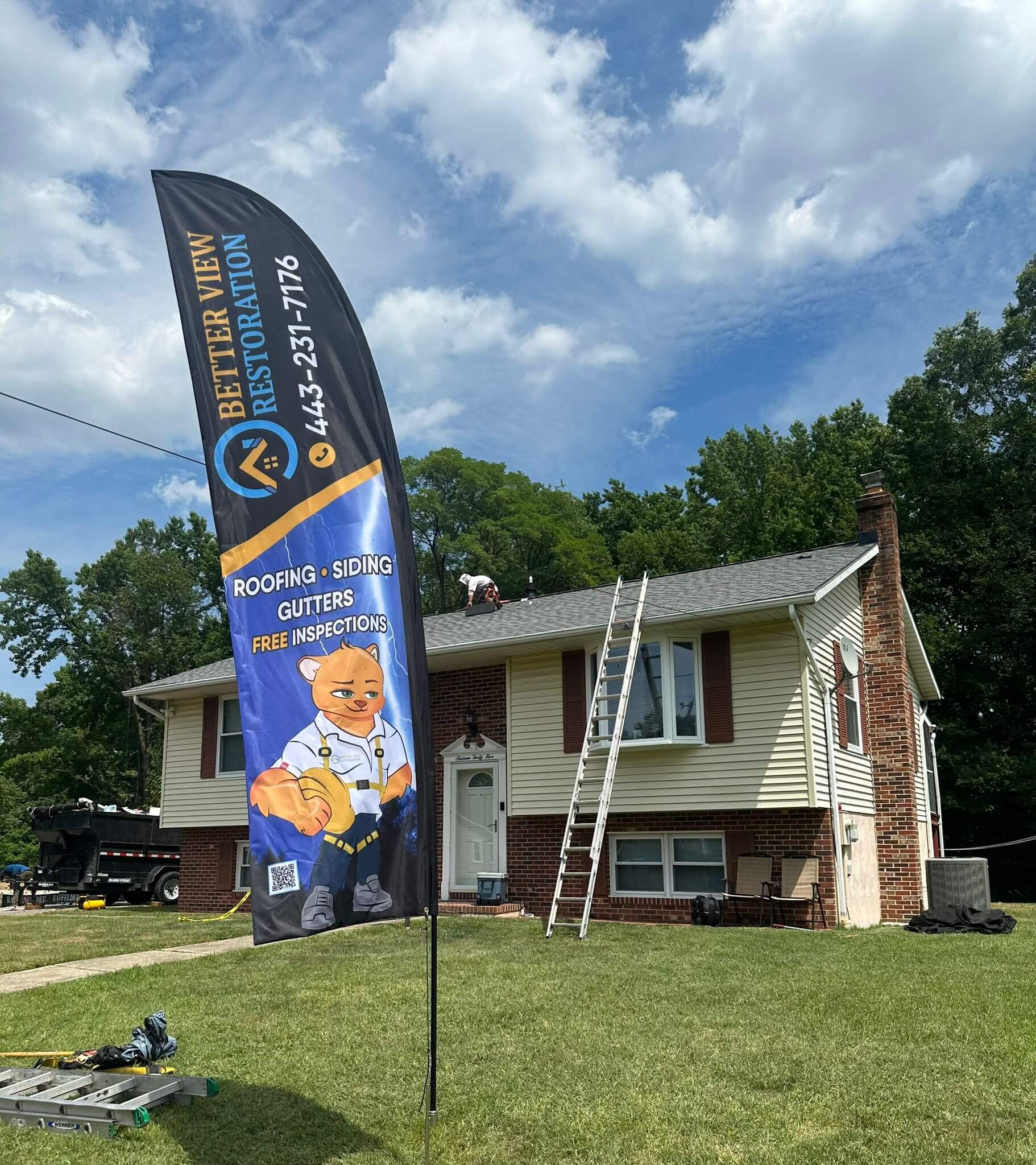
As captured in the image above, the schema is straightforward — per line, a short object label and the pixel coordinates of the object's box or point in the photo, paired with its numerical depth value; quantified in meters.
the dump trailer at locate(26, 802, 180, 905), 21.34
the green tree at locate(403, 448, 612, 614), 42.06
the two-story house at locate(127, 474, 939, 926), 13.85
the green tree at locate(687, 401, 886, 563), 33.56
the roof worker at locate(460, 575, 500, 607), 19.91
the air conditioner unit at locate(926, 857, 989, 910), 14.63
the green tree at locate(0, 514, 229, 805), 44.88
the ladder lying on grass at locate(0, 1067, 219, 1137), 4.91
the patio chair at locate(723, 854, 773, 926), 13.63
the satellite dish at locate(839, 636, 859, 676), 15.60
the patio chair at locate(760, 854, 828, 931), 13.35
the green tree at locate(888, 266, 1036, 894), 27.14
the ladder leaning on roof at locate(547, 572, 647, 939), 12.75
